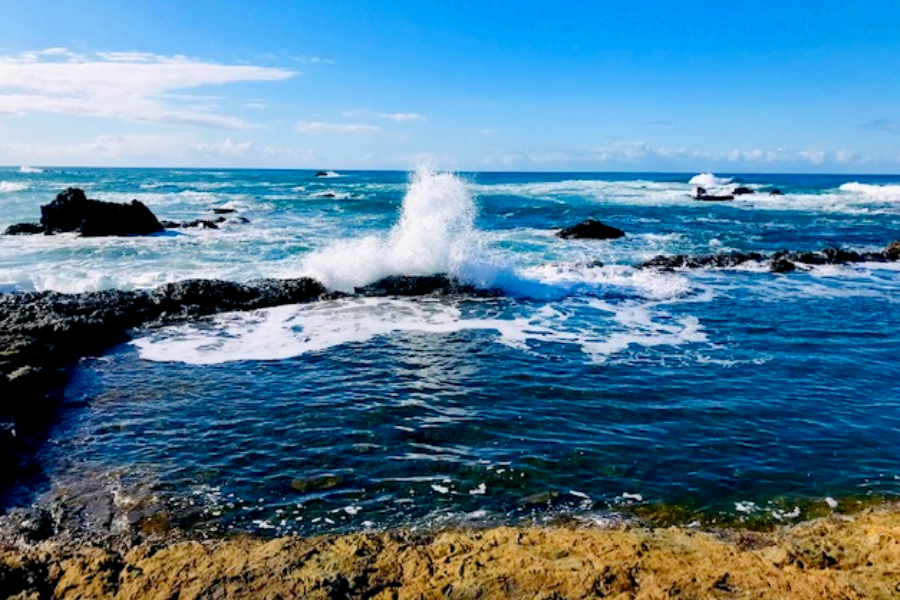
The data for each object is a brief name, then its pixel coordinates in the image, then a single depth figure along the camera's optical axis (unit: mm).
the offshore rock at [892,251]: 26172
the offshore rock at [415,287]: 17516
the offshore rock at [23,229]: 29531
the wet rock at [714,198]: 64625
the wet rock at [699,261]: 23547
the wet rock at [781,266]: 22672
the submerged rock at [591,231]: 31531
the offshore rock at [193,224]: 33594
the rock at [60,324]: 8648
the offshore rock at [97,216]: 29547
